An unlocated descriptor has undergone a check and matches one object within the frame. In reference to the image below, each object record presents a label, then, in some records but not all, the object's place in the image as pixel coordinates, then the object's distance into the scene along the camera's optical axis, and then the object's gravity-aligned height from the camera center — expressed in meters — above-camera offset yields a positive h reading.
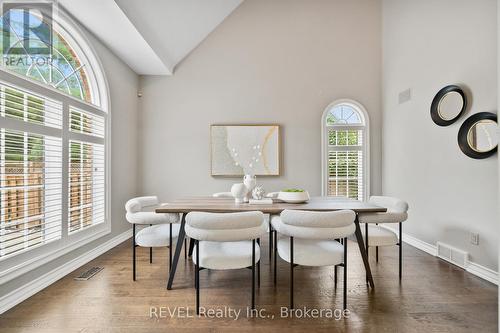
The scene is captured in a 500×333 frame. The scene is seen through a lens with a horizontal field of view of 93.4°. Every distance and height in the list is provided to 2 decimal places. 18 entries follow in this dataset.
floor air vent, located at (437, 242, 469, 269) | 2.58 -1.01
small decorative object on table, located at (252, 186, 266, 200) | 2.58 -0.29
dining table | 2.08 -0.37
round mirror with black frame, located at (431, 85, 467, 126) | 2.64 +0.73
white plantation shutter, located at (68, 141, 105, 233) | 2.66 -0.22
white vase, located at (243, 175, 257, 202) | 2.49 -0.17
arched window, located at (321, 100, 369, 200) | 4.12 +0.27
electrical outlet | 2.46 -0.76
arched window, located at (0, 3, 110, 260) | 1.96 +0.33
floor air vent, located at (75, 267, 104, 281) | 2.40 -1.13
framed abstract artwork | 4.00 +0.28
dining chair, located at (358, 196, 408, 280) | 2.30 -0.55
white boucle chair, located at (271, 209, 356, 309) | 1.77 -0.52
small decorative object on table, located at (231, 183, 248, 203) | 2.40 -0.25
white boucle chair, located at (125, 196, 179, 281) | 2.30 -0.63
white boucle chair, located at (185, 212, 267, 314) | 1.70 -0.50
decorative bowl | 2.42 -0.31
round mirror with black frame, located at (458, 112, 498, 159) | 2.33 +0.33
